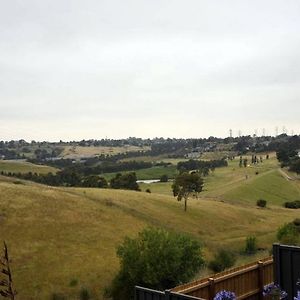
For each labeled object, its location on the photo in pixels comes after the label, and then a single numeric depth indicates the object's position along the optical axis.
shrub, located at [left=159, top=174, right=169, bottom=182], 108.49
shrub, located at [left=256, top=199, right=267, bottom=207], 75.58
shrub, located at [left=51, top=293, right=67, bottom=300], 32.57
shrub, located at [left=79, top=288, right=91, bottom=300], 32.24
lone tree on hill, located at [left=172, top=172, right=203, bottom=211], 62.90
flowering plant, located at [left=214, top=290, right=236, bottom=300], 6.94
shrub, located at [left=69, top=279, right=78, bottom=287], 34.66
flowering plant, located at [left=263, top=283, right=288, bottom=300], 5.95
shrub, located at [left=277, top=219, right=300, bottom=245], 32.57
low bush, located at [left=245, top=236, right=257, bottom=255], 41.77
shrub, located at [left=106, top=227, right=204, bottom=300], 26.80
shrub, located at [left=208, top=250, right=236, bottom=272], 33.08
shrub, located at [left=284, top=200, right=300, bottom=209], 79.97
